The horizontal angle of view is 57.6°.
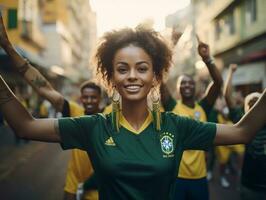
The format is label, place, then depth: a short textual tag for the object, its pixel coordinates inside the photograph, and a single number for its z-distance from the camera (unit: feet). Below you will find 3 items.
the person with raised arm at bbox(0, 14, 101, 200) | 6.15
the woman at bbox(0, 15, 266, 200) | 4.22
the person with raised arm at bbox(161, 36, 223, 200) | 8.25
